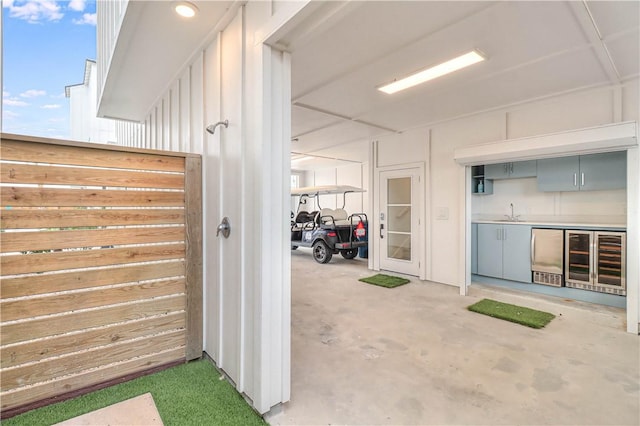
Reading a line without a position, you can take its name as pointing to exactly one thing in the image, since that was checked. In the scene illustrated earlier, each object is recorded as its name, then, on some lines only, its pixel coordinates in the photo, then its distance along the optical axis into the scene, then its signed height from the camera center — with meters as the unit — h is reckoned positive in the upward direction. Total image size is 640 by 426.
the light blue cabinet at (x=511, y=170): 4.78 +0.70
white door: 5.44 -0.19
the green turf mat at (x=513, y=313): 3.36 -1.27
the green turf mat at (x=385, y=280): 4.95 -1.24
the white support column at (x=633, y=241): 3.07 -0.33
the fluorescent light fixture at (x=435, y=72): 2.85 +1.51
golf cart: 6.74 -0.53
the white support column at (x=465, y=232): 4.37 -0.32
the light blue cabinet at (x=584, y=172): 3.94 +0.55
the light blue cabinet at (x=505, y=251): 4.58 -0.67
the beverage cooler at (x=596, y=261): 3.79 -0.68
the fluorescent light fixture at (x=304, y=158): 8.36 +1.56
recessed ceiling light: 2.05 +1.46
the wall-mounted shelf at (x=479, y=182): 5.31 +0.51
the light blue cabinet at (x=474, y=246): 5.14 -0.62
